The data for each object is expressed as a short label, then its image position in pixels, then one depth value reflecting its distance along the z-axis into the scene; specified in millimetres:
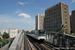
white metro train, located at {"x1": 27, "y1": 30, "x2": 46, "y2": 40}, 10934
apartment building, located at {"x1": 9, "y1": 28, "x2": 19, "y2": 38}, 65603
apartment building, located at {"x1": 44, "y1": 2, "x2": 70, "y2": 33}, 38398
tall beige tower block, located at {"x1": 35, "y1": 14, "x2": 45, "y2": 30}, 73868
